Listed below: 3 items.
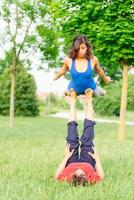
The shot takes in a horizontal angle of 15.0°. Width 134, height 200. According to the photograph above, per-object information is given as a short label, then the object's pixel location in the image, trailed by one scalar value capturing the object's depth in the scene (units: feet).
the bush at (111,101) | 184.85
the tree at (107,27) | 50.26
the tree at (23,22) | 73.97
